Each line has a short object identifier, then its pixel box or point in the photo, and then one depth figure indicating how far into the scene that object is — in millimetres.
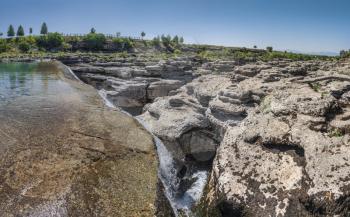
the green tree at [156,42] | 169500
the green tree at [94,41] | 145125
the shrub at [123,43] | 150250
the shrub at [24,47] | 126125
